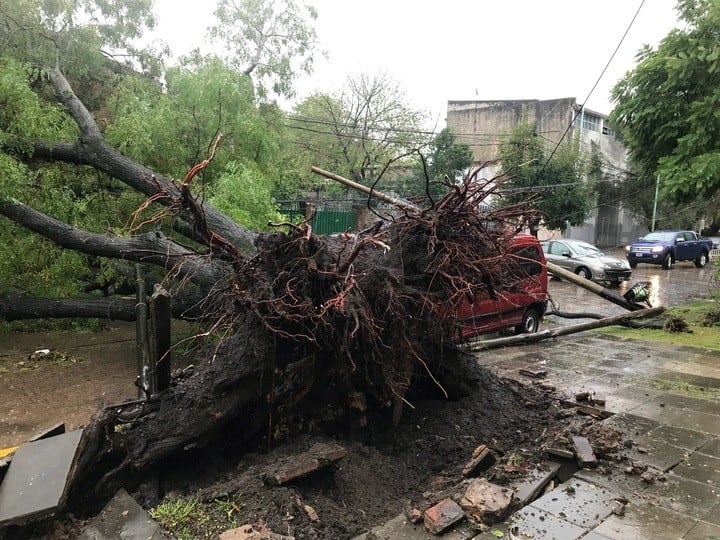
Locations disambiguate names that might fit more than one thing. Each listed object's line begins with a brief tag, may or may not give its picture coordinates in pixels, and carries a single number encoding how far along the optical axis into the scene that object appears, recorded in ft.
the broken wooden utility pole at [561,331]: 28.58
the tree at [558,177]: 82.62
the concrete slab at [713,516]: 11.28
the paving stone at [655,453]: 14.17
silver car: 57.31
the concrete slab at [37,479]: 9.88
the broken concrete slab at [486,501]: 11.08
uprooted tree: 11.78
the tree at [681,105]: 32.32
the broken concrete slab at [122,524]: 9.74
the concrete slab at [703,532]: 10.63
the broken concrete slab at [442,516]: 10.77
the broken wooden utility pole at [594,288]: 32.60
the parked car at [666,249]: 77.36
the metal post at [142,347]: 12.78
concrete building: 108.68
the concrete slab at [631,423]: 16.55
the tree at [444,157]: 77.35
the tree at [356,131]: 92.17
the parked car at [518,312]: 29.17
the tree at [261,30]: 51.37
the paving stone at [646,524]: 10.69
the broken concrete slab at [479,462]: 13.03
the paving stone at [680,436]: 15.62
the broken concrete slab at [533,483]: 12.17
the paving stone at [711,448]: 14.97
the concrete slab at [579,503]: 11.32
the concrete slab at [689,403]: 18.92
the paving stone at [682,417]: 17.06
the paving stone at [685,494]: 11.82
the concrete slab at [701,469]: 13.37
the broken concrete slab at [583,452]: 13.62
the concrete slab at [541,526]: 10.59
